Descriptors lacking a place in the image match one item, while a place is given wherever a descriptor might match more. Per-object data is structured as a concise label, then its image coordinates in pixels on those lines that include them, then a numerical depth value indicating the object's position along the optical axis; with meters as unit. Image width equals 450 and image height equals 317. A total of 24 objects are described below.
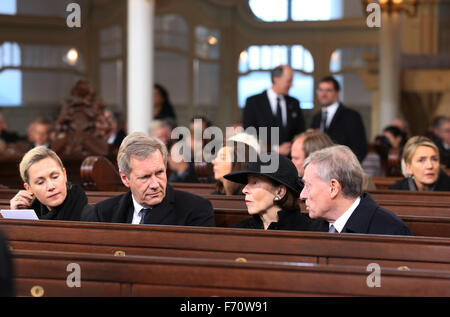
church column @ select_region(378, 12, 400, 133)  23.91
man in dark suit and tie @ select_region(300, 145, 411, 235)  6.10
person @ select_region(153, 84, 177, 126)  17.02
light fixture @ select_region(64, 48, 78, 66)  29.79
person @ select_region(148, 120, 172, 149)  13.65
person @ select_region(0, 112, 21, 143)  22.56
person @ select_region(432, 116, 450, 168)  13.74
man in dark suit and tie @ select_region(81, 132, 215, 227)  6.94
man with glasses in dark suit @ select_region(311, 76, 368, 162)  12.52
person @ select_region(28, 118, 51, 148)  16.83
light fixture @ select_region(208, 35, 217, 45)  32.71
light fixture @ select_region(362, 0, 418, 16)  23.07
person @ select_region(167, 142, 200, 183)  11.91
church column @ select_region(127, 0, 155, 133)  15.35
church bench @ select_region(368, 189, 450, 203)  8.55
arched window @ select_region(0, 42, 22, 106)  29.00
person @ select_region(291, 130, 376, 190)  9.24
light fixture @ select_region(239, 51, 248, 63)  33.30
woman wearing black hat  6.65
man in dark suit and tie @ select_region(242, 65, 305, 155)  12.66
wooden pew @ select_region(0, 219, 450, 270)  5.00
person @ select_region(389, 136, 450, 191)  9.60
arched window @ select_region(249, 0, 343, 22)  32.99
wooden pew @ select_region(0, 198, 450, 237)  6.67
